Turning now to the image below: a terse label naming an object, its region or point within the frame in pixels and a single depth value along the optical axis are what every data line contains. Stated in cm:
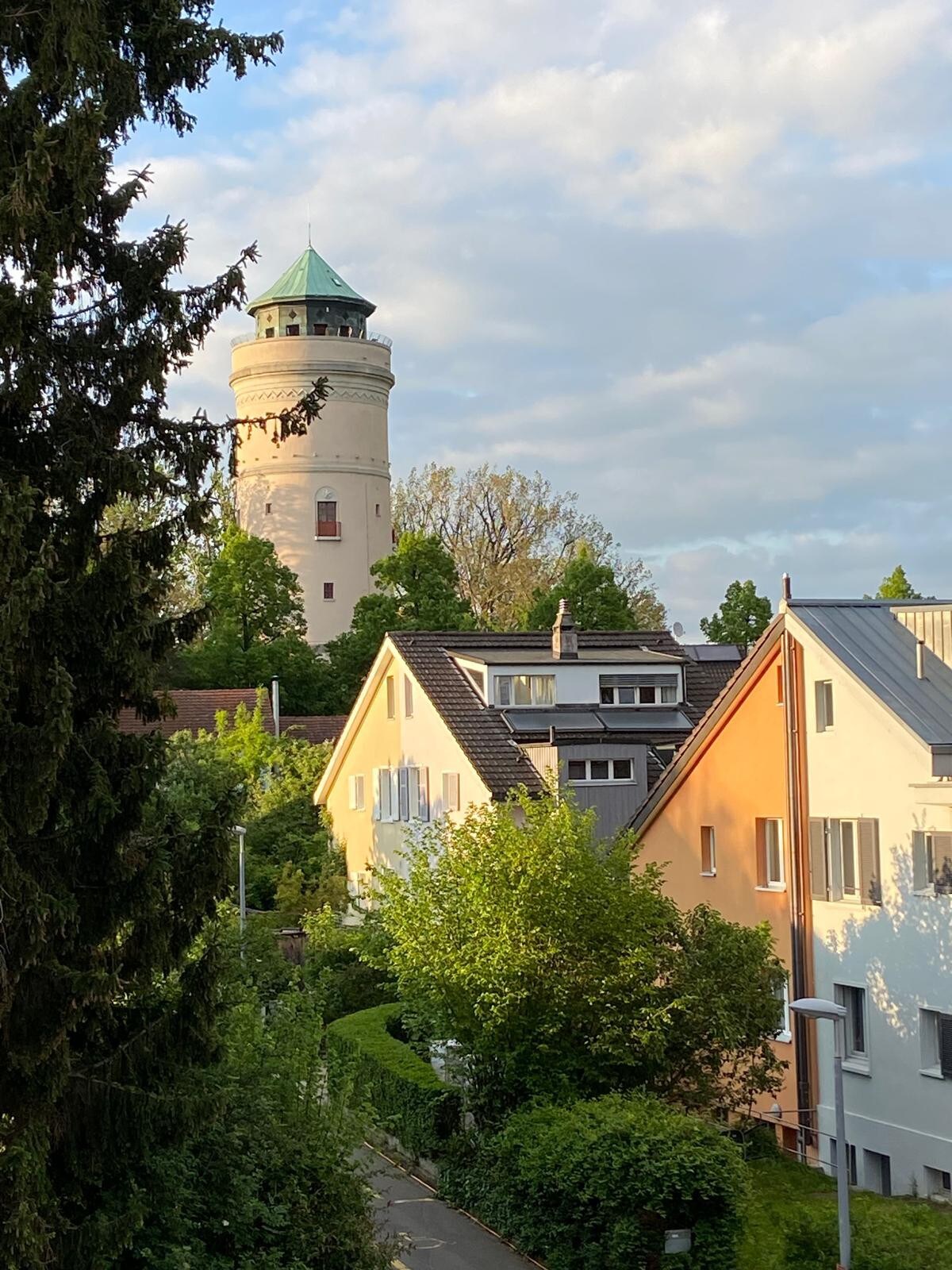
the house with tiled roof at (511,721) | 3825
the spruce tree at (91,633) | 1306
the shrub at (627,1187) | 2017
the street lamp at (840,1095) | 1656
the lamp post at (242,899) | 3375
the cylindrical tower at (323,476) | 7344
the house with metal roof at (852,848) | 2589
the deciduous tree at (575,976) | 2364
